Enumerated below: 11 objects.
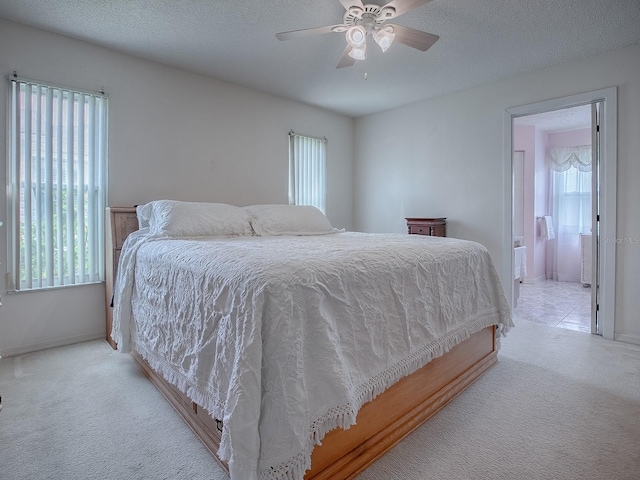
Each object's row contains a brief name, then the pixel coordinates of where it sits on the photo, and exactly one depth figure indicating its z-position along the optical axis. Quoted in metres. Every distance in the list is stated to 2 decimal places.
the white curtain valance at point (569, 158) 5.42
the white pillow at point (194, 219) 2.44
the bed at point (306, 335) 1.09
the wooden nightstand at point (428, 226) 3.97
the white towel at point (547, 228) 5.60
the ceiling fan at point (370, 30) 2.03
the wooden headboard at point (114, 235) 2.73
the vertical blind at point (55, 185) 2.55
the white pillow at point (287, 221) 2.99
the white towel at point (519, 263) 3.85
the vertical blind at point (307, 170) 4.30
